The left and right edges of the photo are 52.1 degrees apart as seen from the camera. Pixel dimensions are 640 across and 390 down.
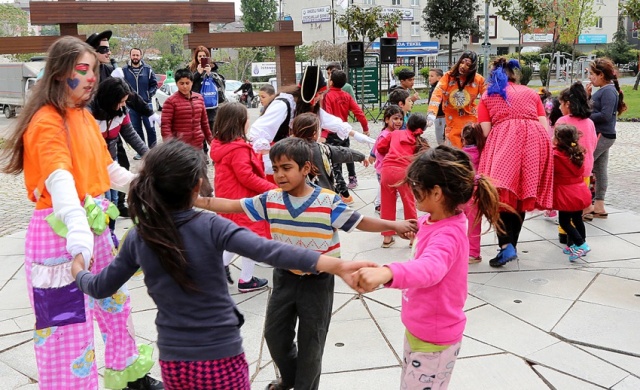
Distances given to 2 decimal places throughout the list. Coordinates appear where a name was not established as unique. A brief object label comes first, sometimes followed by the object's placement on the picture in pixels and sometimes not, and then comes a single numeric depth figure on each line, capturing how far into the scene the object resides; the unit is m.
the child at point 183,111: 7.48
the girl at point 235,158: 4.64
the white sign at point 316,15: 59.16
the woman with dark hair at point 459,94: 7.23
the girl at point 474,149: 5.58
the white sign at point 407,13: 57.56
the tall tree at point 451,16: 37.62
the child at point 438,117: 9.65
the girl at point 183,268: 2.30
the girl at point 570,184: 5.47
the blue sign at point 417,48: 57.34
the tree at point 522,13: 22.70
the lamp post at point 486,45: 20.30
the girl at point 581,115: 6.24
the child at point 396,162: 5.93
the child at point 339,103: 8.38
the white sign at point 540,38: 61.73
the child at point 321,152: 4.18
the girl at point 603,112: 6.74
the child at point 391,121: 6.20
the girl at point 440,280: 2.59
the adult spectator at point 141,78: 10.30
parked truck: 25.81
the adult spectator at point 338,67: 9.80
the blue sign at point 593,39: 64.44
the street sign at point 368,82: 22.20
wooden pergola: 9.63
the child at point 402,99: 6.94
